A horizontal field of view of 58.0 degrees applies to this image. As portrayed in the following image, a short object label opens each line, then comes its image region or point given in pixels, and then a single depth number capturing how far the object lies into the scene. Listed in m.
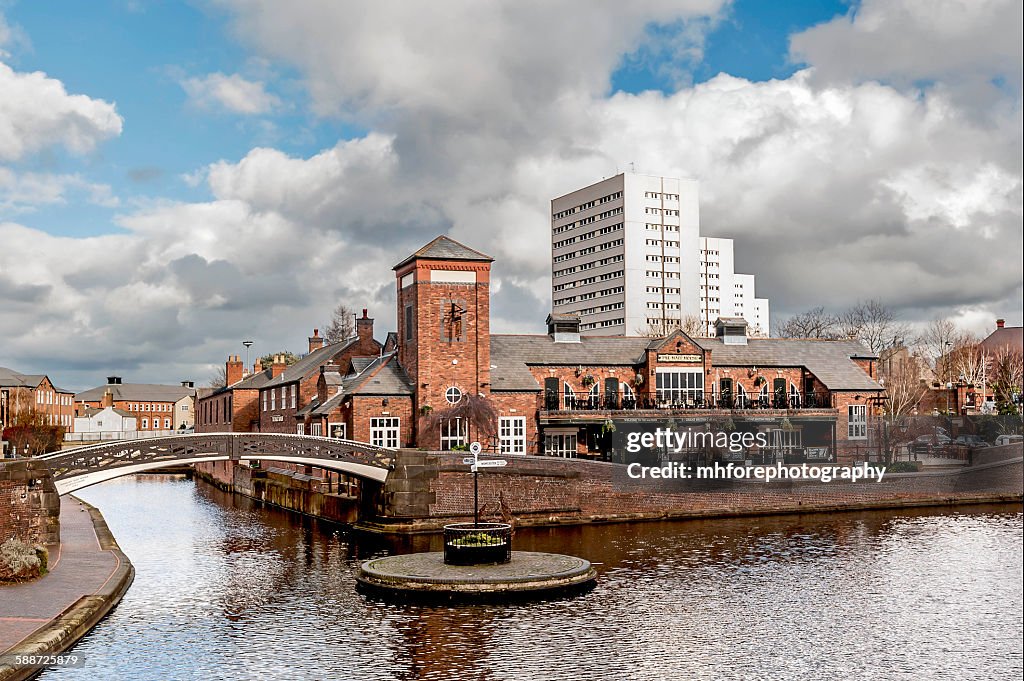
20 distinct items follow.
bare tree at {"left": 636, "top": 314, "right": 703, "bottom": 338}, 89.59
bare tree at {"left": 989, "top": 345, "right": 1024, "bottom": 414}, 68.00
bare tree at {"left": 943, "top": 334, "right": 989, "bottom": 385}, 69.50
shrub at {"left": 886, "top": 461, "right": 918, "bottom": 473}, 45.81
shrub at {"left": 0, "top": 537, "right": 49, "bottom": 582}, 22.25
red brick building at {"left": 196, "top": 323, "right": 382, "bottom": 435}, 52.66
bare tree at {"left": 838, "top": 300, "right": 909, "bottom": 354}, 82.94
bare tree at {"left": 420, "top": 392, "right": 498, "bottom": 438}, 41.72
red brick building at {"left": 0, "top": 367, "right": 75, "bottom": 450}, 88.38
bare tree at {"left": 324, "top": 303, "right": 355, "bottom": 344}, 87.06
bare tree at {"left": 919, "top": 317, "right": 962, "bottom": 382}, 84.31
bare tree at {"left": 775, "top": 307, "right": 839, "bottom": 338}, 89.00
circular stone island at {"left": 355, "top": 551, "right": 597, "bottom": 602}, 23.28
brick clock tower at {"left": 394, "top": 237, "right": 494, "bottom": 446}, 42.78
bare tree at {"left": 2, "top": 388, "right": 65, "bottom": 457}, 75.31
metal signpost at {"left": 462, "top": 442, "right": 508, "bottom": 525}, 27.65
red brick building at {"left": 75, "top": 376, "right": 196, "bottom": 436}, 155.62
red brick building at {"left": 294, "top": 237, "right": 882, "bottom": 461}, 42.97
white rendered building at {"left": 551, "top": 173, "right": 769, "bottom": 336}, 130.25
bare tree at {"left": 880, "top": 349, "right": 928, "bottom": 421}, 62.57
